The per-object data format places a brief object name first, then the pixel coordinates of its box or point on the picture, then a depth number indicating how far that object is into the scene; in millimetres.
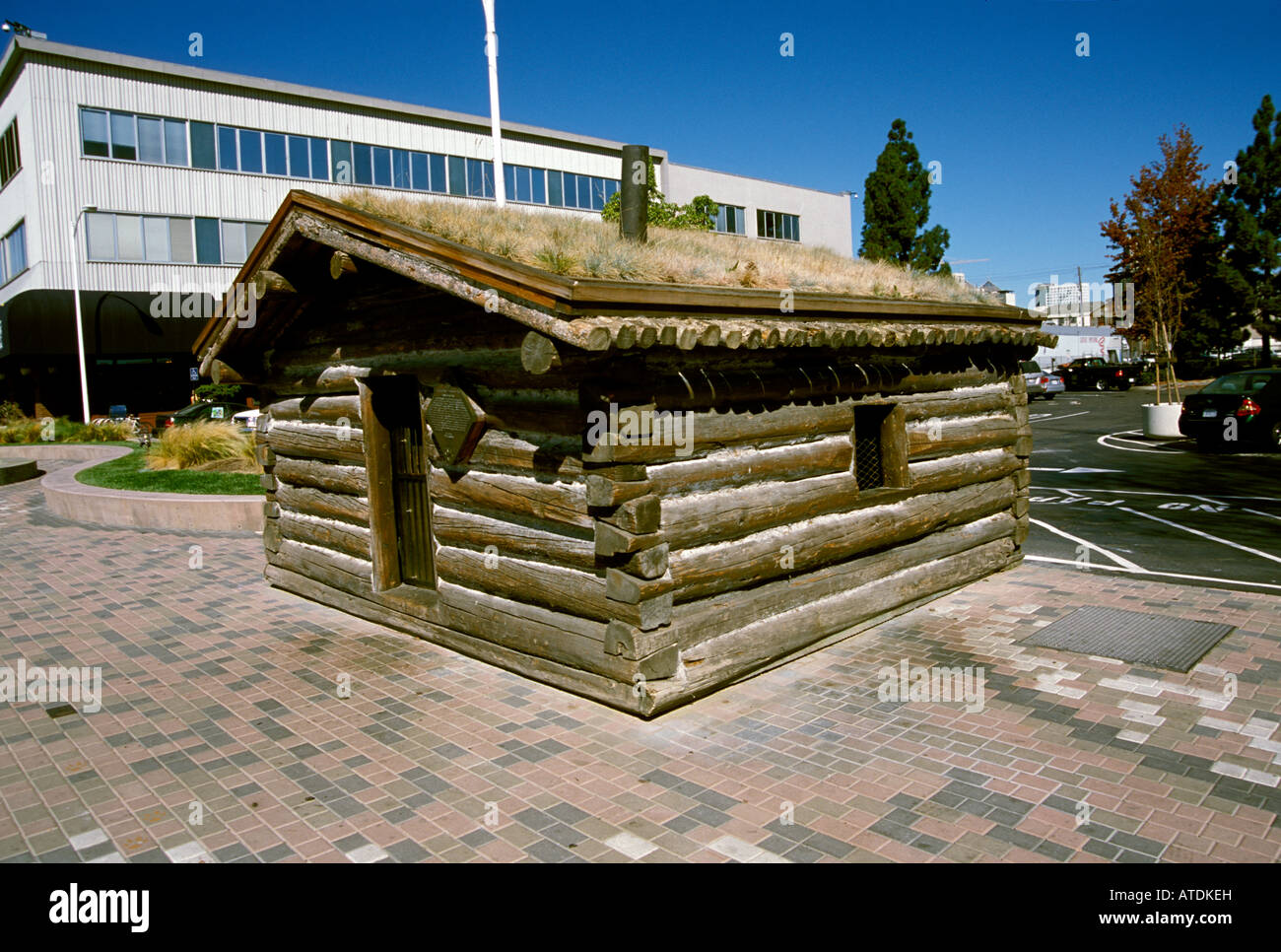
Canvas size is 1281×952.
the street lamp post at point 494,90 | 14297
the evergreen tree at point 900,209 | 38688
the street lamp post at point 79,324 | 28453
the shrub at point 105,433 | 25938
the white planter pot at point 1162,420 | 22531
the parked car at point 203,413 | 26592
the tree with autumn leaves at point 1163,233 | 21656
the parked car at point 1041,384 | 38438
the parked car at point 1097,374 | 43625
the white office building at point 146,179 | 29578
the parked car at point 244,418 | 24272
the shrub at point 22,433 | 25828
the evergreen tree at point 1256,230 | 41344
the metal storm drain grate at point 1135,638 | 6859
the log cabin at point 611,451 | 5754
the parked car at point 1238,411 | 18672
